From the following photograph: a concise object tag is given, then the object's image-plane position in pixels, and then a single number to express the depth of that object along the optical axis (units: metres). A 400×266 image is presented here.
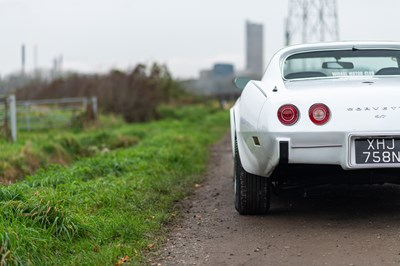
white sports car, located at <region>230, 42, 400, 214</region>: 4.93
